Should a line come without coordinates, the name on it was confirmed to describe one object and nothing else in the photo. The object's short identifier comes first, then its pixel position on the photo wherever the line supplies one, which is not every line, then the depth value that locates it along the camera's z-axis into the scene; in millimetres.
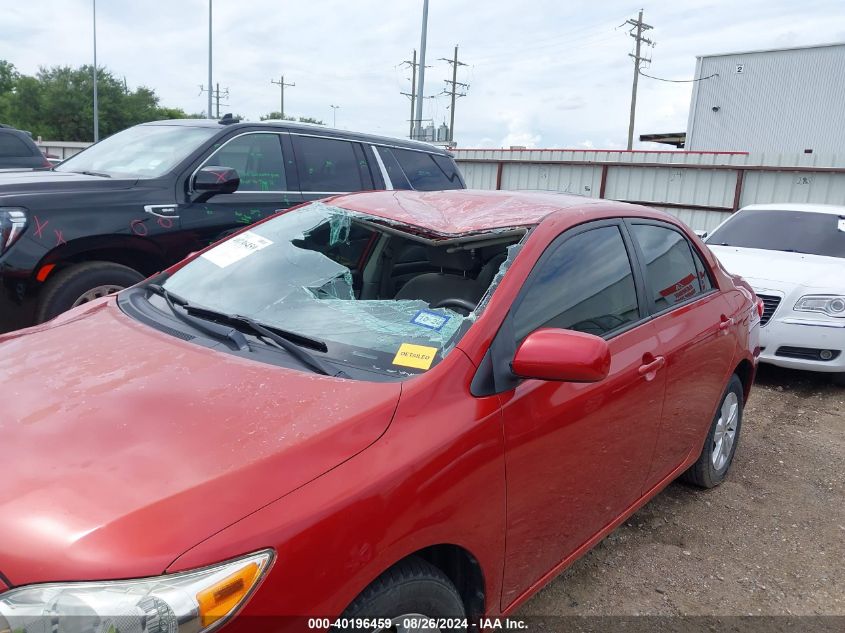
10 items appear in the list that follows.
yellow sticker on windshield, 1972
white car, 5641
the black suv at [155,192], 4047
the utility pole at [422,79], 18303
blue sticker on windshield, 2186
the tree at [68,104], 50594
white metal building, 27094
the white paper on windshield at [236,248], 2785
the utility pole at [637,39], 36125
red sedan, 1381
